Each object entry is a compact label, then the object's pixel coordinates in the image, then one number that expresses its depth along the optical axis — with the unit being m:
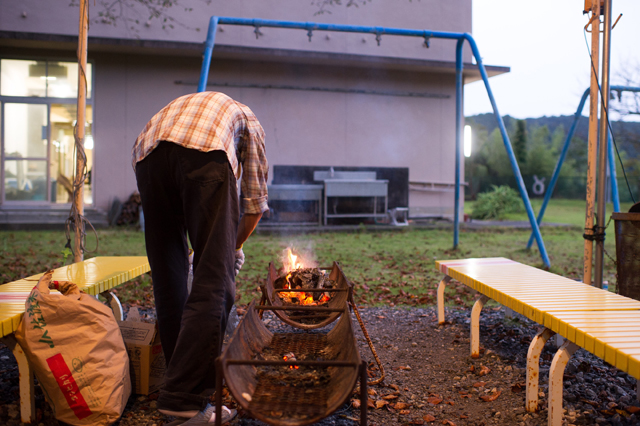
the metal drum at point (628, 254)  3.53
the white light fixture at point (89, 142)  11.73
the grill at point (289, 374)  1.69
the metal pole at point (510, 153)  6.48
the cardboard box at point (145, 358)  2.64
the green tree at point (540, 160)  36.56
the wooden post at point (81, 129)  3.65
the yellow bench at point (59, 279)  2.17
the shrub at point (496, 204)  17.81
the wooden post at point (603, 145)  3.80
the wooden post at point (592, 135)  3.88
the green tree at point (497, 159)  40.44
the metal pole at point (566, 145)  6.98
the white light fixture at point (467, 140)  12.93
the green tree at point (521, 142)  37.50
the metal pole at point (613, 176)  6.63
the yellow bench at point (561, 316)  1.88
